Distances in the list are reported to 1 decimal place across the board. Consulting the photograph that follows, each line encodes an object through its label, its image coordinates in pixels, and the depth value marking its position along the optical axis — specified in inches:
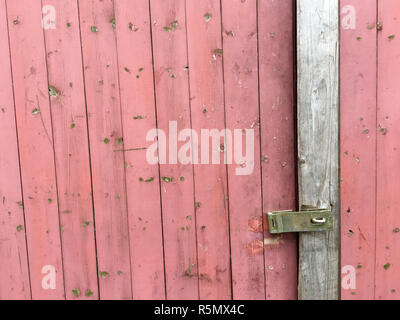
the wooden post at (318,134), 54.1
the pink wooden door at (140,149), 57.0
